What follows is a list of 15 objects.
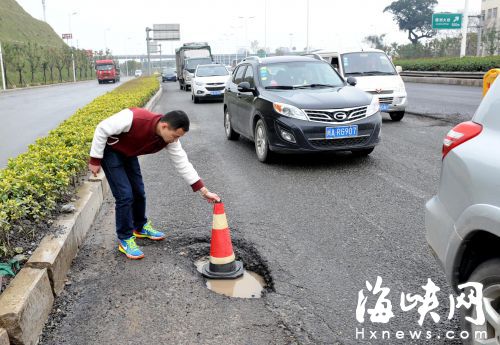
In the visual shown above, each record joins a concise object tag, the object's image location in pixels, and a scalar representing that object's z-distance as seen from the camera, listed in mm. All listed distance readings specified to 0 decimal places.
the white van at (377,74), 11547
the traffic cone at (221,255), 3850
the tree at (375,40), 82381
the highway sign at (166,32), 61569
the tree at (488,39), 48138
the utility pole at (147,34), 55441
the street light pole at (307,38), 50466
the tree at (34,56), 54644
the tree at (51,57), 62344
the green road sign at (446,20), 39578
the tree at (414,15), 79312
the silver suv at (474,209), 2156
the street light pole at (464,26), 33181
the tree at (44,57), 60581
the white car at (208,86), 19875
